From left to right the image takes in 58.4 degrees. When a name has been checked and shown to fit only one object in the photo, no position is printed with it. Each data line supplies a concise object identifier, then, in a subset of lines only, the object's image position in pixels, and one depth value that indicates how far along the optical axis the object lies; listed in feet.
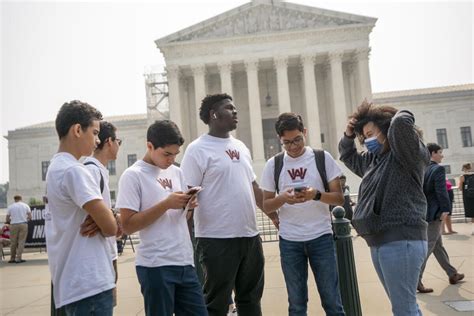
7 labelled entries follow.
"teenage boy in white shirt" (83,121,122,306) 14.74
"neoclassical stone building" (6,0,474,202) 128.16
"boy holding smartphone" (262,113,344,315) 13.75
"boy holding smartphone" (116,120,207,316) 11.09
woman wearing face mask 10.59
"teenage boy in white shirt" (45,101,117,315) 8.78
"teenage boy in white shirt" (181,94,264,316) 12.86
